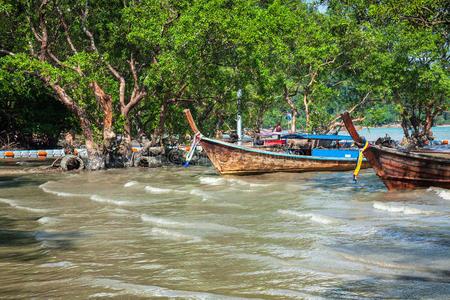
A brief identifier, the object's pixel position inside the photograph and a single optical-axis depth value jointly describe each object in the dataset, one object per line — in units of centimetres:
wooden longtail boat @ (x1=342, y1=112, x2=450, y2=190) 1384
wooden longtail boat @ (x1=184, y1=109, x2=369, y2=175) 1947
